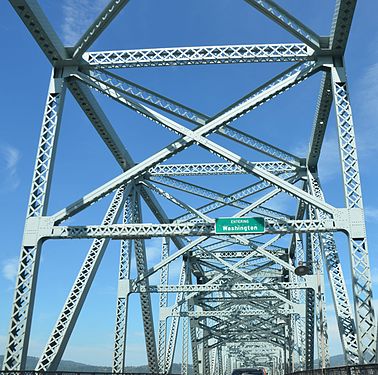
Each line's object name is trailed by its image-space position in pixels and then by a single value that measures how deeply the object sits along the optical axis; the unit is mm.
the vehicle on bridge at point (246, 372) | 25898
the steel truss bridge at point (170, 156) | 14195
